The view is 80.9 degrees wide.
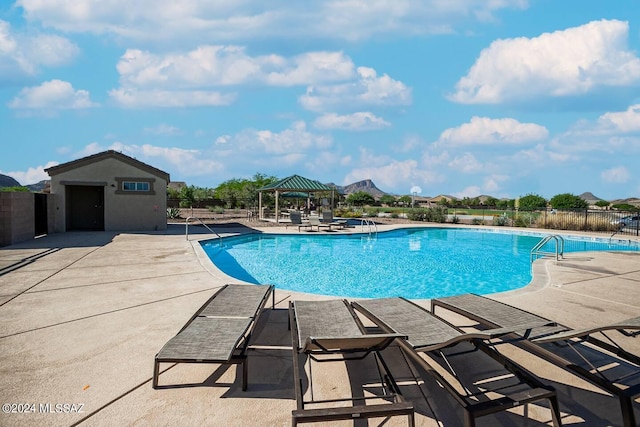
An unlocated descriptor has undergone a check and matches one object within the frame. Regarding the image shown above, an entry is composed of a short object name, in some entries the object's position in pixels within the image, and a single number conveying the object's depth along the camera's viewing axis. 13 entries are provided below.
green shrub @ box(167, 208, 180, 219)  24.58
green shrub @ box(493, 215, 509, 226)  23.84
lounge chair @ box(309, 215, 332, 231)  18.62
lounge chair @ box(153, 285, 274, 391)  3.07
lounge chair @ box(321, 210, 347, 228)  19.30
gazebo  22.62
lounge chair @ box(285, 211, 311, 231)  20.86
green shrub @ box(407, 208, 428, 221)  27.06
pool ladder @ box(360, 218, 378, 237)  19.19
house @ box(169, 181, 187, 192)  78.72
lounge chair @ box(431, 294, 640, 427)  2.77
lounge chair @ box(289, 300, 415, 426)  2.48
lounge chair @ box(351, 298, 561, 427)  2.61
